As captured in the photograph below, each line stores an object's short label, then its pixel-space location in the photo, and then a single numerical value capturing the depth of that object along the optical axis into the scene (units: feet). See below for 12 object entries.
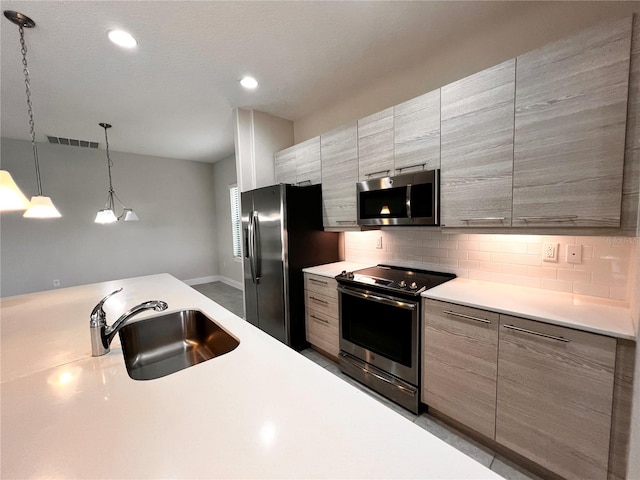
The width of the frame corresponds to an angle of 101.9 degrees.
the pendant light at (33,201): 5.39
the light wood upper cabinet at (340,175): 8.13
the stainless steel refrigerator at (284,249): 8.77
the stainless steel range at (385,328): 6.10
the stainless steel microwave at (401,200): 6.34
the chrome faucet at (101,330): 3.38
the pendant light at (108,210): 10.03
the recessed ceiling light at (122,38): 5.99
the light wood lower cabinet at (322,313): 8.05
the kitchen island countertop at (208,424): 1.82
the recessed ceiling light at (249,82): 8.11
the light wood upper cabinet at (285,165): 10.13
